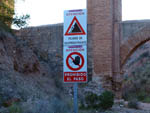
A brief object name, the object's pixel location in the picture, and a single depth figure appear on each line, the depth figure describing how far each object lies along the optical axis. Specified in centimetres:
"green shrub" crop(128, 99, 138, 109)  1237
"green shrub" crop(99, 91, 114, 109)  963
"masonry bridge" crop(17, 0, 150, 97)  1268
